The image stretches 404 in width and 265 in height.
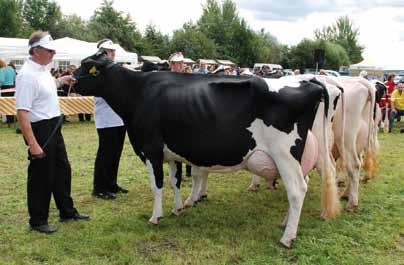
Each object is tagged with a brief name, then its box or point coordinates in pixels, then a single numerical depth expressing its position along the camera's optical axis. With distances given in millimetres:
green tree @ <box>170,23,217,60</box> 64500
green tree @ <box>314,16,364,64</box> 98500
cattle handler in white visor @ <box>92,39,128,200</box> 6363
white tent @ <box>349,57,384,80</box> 30922
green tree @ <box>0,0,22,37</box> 53062
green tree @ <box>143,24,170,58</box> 63684
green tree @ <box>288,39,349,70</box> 69438
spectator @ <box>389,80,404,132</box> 15766
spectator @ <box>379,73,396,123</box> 15438
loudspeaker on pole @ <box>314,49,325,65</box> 20531
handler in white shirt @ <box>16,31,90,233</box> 4609
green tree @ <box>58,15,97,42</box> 57606
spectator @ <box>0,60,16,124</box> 15148
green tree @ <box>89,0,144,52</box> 59062
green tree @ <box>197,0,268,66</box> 69438
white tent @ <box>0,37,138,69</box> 21047
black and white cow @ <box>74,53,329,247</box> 4777
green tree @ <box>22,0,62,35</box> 63781
